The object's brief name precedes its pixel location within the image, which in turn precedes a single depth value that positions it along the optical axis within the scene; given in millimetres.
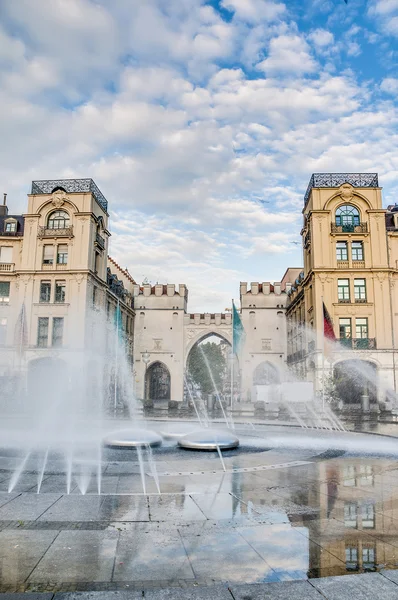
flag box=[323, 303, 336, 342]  34156
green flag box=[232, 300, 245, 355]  37031
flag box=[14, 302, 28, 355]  40031
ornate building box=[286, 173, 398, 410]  38250
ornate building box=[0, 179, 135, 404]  40688
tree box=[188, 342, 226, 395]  76562
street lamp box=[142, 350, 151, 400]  53481
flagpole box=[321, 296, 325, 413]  33372
